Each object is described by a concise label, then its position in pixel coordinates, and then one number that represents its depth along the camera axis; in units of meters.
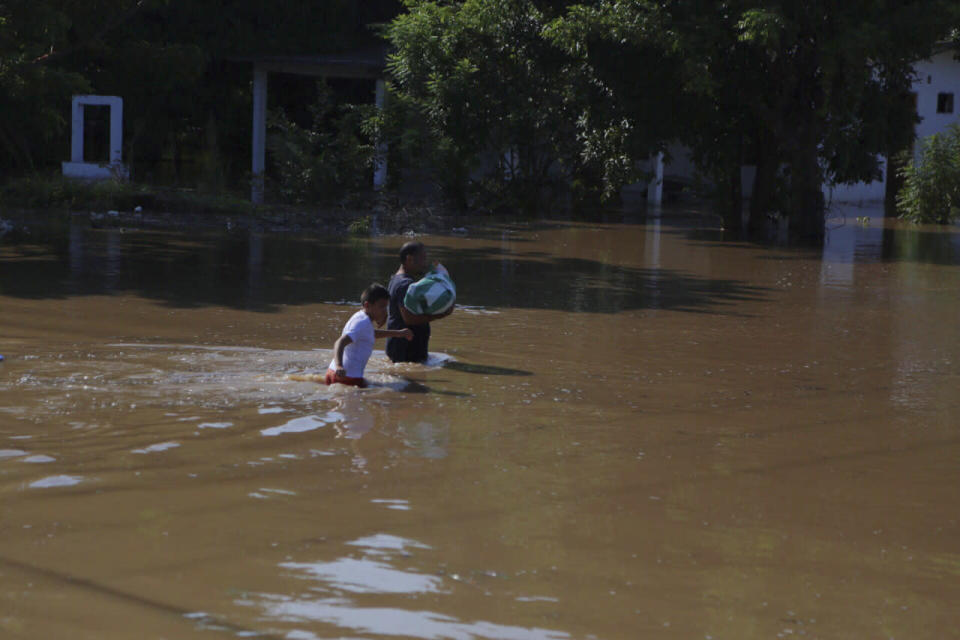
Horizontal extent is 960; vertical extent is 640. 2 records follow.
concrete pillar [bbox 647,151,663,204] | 33.78
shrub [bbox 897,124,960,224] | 30.50
